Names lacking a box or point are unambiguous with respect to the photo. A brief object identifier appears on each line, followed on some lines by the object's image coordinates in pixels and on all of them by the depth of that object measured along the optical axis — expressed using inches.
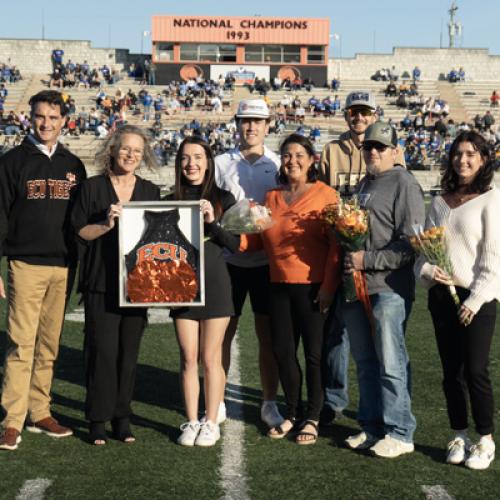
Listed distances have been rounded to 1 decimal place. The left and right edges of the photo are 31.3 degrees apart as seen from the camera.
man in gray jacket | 189.6
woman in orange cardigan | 200.1
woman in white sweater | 181.5
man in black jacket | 201.9
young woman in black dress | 201.6
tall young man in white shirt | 216.8
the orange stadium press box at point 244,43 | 2161.7
